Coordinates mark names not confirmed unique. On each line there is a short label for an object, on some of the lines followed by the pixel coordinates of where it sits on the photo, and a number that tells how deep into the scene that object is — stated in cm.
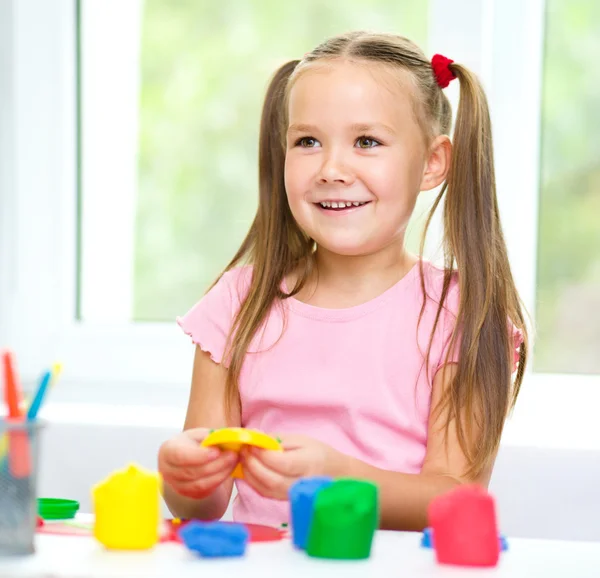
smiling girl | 138
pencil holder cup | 102
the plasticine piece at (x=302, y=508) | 106
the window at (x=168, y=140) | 205
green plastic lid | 116
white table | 101
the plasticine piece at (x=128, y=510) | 105
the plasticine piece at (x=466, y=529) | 104
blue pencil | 104
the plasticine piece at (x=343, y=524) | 104
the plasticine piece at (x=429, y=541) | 107
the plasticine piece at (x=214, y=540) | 104
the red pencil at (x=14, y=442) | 102
